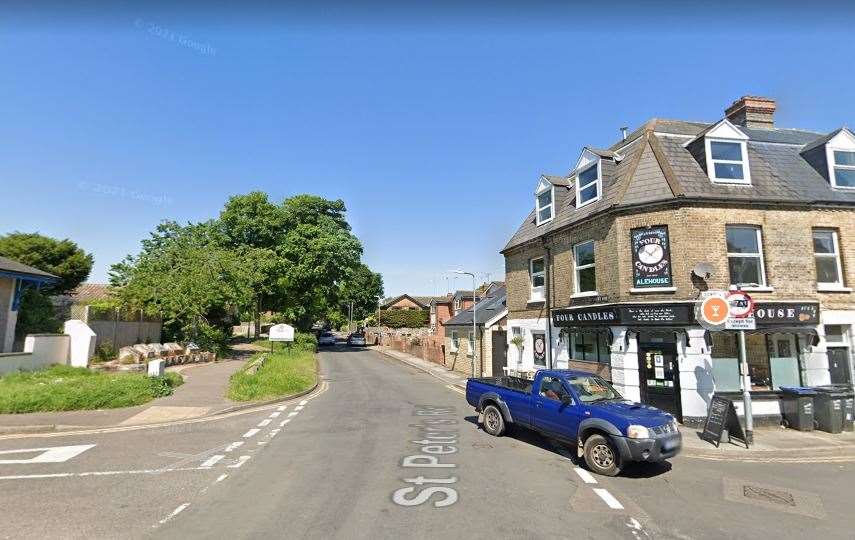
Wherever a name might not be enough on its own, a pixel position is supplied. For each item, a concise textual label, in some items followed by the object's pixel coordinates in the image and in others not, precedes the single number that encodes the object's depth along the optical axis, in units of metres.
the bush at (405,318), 74.75
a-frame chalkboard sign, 10.55
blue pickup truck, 8.12
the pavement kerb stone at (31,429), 10.52
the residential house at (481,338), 24.34
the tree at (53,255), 35.03
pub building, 13.07
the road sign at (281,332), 26.38
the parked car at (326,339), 54.28
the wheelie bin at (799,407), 12.18
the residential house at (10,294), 18.66
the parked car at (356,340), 52.77
